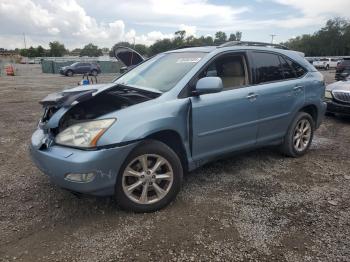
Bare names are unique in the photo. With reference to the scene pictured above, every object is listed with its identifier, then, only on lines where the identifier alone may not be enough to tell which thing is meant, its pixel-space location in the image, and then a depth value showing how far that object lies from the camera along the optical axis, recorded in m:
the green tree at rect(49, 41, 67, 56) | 105.47
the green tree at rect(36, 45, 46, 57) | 105.44
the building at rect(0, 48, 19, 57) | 92.78
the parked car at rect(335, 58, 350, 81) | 16.75
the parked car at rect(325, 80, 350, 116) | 7.82
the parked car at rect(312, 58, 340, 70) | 45.97
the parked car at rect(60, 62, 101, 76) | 32.91
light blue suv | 3.08
